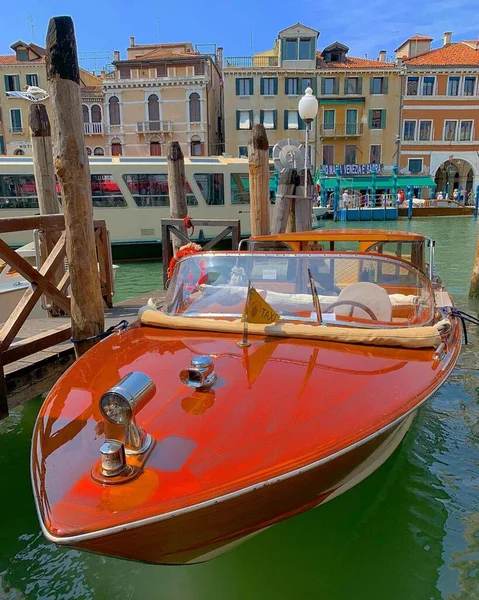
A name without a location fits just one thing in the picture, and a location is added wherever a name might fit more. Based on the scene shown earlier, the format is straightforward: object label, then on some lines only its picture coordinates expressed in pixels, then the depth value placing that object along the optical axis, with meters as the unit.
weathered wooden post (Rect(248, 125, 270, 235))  8.08
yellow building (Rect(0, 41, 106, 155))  34.03
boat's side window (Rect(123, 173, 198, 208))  15.15
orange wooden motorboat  2.09
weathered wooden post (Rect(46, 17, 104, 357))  3.80
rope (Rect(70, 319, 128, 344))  3.96
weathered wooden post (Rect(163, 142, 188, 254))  9.56
